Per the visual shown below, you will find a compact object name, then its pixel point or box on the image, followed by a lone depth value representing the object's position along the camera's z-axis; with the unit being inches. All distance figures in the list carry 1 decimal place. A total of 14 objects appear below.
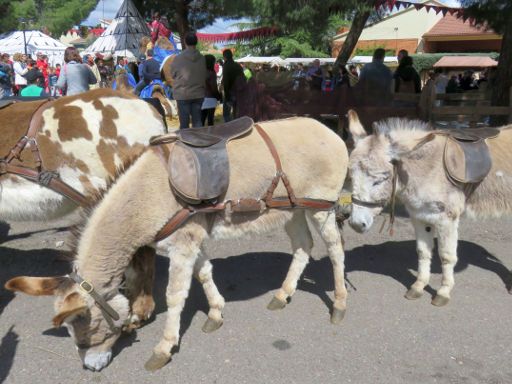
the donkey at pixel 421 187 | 143.4
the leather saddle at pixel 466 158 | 147.1
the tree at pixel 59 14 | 2207.7
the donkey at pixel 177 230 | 113.2
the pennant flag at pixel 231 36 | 1230.9
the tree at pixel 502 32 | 297.7
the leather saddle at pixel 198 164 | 117.2
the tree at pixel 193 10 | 400.2
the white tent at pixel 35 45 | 976.9
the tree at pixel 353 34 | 446.9
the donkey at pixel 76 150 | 140.2
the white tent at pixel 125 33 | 585.0
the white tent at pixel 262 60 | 1294.8
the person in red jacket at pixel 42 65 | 645.3
